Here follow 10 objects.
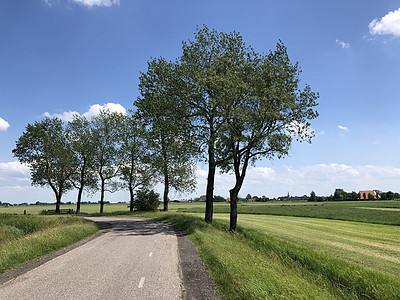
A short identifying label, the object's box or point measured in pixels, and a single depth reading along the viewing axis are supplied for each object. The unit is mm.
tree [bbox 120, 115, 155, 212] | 51219
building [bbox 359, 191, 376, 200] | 140462
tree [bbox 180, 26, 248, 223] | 25000
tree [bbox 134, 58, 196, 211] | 26516
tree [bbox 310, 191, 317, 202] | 152550
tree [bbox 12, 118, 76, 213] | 55656
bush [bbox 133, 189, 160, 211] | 49031
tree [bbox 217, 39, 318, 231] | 22839
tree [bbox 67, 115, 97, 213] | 56031
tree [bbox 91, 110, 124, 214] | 53906
